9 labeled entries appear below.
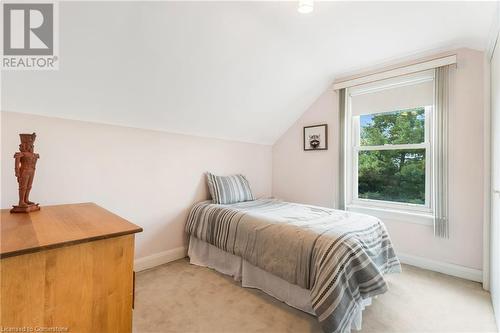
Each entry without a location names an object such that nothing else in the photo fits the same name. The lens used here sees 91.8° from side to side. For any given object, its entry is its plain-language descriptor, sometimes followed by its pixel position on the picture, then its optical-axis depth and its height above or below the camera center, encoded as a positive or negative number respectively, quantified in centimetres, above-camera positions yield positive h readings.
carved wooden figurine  134 -2
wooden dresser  80 -40
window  273 +26
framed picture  344 +42
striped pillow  294 -30
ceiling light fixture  167 +111
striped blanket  153 -64
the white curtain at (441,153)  250 +13
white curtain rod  246 +107
